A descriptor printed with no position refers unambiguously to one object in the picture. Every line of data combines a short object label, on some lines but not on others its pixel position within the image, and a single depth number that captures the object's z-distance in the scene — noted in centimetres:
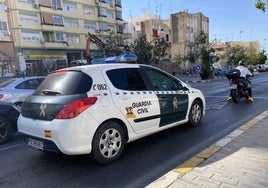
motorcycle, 750
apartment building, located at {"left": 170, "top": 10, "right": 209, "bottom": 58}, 4672
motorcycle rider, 758
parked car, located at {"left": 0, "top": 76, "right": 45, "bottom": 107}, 609
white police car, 297
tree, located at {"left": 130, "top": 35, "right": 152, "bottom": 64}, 2672
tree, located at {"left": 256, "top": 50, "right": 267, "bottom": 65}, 5598
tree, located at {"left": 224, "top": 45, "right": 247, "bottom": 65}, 4544
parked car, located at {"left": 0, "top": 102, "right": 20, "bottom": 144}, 459
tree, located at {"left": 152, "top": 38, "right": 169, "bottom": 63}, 2834
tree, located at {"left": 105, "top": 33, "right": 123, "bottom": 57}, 2828
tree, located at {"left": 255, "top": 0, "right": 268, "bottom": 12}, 712
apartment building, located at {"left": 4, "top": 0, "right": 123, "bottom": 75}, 2740
